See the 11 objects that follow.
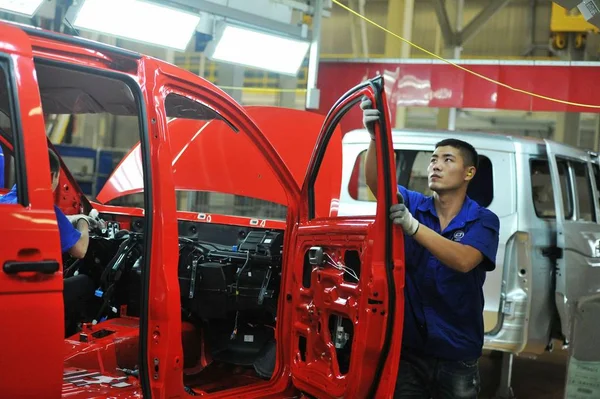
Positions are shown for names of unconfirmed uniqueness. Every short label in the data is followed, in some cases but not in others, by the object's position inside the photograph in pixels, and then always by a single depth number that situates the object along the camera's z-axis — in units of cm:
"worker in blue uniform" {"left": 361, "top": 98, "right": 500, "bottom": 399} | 292
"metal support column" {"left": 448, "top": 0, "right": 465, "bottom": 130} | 1041
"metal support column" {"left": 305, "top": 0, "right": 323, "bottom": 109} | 768
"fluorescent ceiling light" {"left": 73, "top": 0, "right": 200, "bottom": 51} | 596
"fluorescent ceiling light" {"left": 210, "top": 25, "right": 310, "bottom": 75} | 708
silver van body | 532
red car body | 239
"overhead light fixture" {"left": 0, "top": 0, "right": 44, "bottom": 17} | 533
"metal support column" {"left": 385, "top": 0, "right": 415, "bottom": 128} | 1172
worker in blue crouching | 274
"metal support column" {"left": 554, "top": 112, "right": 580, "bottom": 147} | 1285
